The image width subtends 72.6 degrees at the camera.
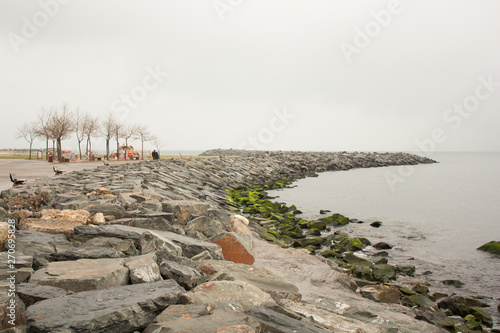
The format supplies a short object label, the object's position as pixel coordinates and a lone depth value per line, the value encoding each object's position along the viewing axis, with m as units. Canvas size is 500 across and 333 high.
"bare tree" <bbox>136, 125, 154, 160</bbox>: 46.62
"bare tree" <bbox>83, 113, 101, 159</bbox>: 39.64
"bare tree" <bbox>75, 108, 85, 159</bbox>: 39.97
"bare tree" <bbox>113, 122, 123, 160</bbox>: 40.53
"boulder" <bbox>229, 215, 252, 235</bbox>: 7.06
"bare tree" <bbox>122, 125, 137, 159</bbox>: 43.76
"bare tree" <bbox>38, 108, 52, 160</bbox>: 35.51
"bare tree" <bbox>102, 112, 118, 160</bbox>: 40.22
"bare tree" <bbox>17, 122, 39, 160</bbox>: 48.05
